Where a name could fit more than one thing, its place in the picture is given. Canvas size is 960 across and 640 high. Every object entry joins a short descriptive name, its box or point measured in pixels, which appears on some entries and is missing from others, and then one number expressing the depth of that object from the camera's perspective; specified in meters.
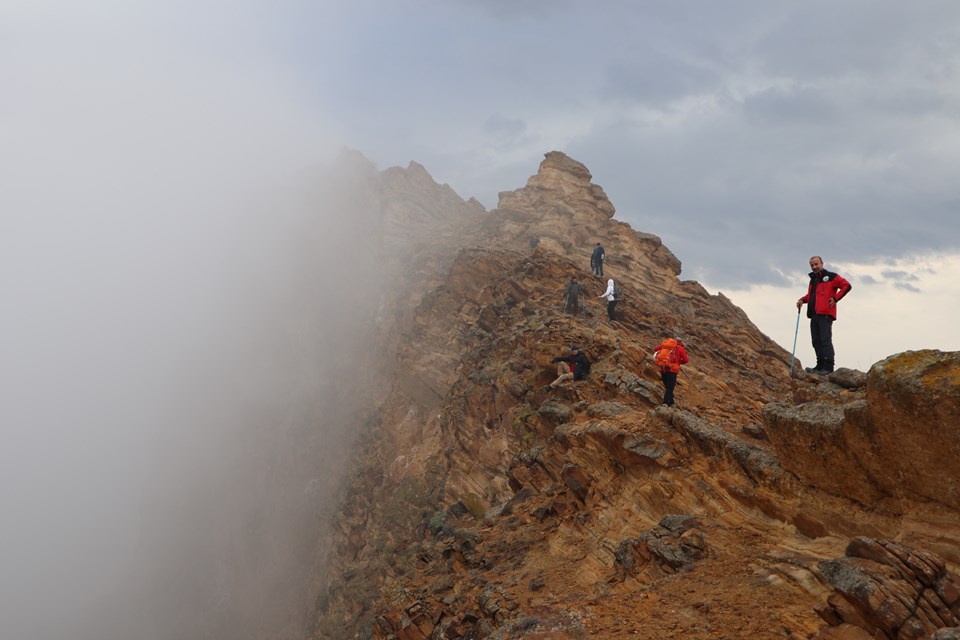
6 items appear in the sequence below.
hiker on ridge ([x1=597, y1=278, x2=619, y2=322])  29.06
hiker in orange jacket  17.42
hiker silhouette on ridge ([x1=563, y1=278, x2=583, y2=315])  30.20
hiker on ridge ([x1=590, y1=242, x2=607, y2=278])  35.12
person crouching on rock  23.20
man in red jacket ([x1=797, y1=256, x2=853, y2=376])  14.59
